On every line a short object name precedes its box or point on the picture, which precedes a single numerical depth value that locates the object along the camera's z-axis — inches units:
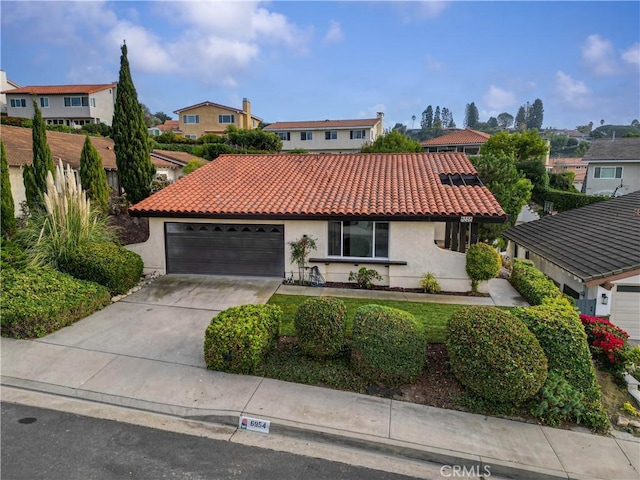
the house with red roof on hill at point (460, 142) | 1931.6
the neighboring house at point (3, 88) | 1916.2
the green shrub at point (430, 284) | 466.0
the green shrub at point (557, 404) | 237.5
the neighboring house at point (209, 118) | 2089.1
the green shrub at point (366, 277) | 474.9
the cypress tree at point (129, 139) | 609.9
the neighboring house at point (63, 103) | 1803.6
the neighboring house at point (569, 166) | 2287.9
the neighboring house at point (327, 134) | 2027.6
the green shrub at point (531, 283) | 394.0
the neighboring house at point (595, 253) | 392.8
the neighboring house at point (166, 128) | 2404.0
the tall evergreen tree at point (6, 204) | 446.0
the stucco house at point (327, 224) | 472.1
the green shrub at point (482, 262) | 445.4
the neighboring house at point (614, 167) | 1337.4
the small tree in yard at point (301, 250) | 484.4
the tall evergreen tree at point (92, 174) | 604.7
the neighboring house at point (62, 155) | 674.8
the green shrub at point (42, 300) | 312.8
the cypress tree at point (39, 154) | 515.2
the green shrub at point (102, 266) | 406.3
